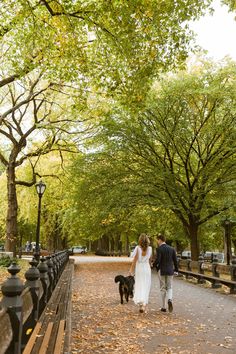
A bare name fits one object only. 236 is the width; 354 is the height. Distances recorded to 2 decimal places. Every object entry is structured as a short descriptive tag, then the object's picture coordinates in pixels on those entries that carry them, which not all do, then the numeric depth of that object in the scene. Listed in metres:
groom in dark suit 10.28
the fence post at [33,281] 5.69
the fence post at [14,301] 3.61
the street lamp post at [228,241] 33.83
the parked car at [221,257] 51.95
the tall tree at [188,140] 22.80
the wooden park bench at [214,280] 14.36
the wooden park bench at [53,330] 4.73
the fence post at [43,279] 7.75
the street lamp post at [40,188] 19.77
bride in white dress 9.96
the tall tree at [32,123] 23.28
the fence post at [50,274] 10.35
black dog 11.06
